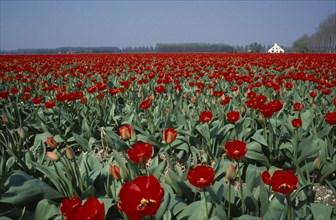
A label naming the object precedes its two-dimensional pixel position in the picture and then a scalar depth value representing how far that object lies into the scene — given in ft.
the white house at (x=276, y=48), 270.53
